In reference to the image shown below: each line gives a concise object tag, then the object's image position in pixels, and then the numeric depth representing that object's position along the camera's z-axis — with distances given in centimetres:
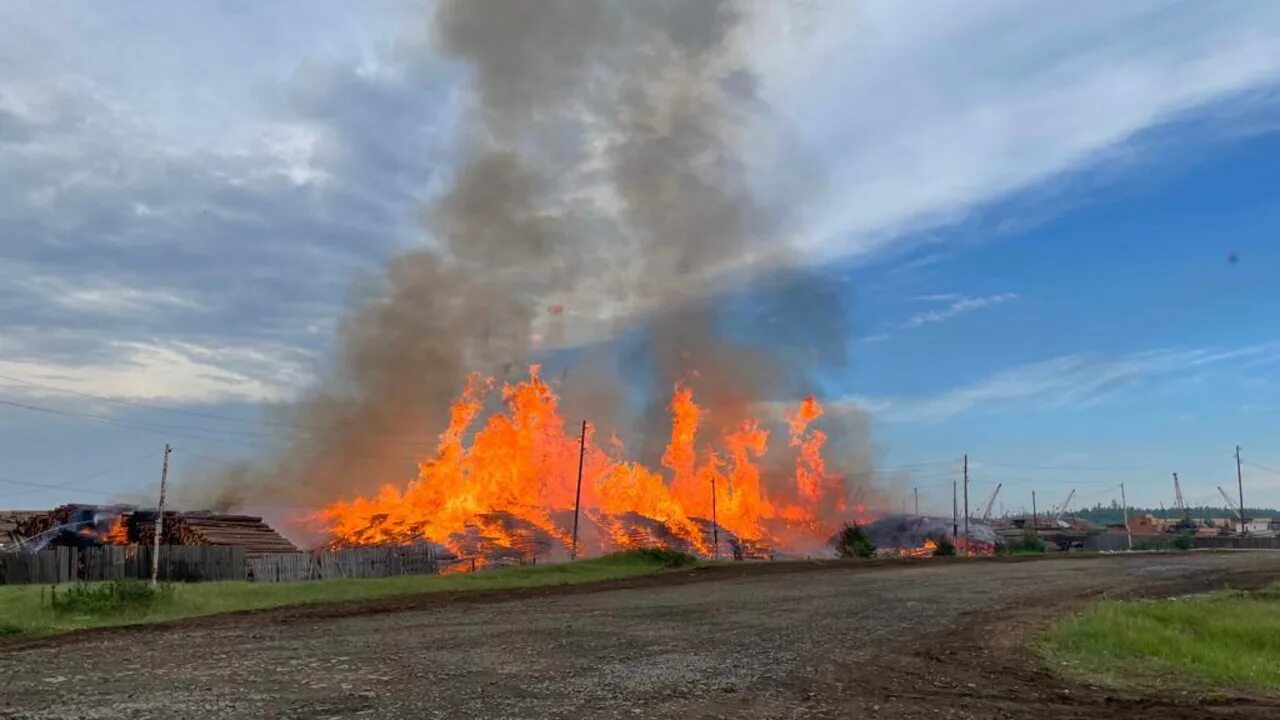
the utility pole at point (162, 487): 3050
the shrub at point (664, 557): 4962
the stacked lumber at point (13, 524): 4622
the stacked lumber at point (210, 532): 4581
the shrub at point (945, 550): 7601
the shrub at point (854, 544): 7106
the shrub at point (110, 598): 2441
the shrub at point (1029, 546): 8662
